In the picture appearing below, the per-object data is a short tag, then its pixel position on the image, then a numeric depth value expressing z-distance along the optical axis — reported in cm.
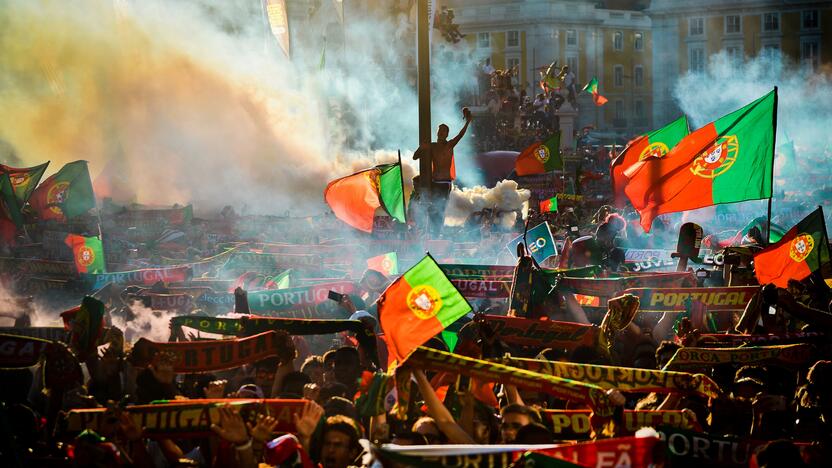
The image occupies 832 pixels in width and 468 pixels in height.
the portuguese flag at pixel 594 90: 4834
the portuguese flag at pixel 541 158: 2547
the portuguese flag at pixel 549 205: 2228
